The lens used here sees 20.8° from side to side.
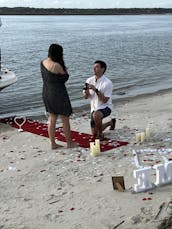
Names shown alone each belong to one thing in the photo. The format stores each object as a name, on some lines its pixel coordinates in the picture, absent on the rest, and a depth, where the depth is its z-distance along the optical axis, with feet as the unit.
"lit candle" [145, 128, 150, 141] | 23.66
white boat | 38.02
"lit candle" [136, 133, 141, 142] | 23.56
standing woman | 21.77
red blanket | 23.34
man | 23.39
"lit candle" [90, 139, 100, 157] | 21.50
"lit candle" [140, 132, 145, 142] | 23.44
